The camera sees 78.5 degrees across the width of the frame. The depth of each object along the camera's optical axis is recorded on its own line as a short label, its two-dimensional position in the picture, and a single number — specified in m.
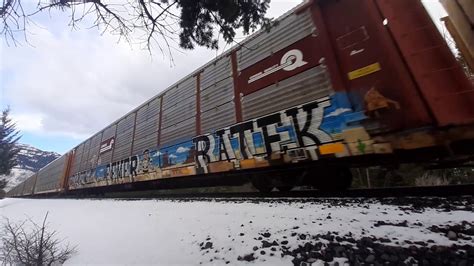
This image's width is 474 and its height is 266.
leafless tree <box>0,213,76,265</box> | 3.02
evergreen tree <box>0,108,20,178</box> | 32.22
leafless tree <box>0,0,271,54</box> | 3.38
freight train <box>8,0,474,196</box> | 3.83
